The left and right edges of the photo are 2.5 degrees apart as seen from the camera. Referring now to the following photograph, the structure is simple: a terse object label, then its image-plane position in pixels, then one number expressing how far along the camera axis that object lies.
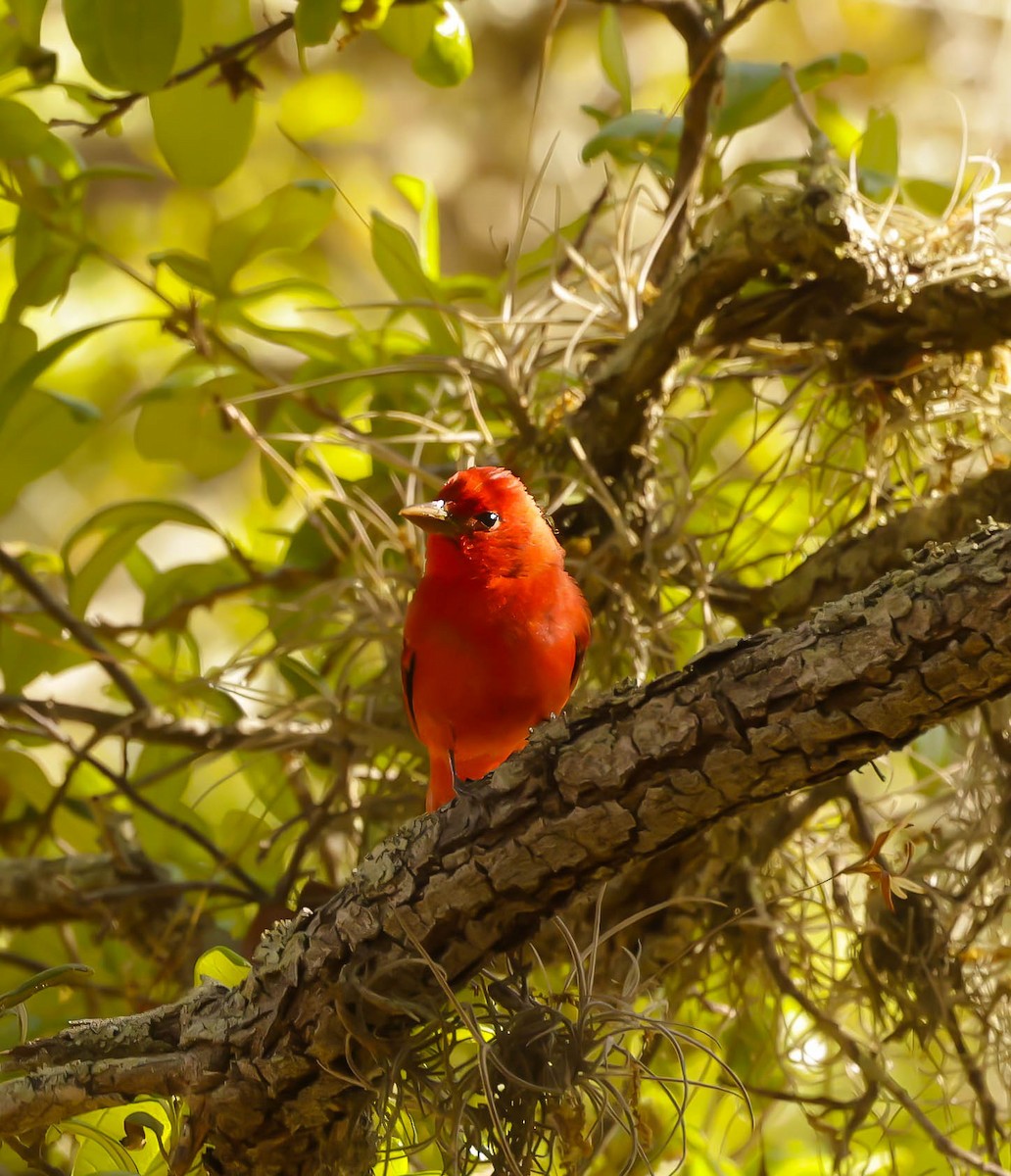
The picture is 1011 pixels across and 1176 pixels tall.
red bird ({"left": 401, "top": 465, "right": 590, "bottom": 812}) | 8.59
